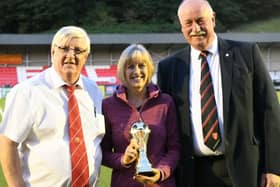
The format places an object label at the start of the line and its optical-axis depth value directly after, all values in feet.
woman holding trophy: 10.42
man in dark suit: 10.79
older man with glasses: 9.21
